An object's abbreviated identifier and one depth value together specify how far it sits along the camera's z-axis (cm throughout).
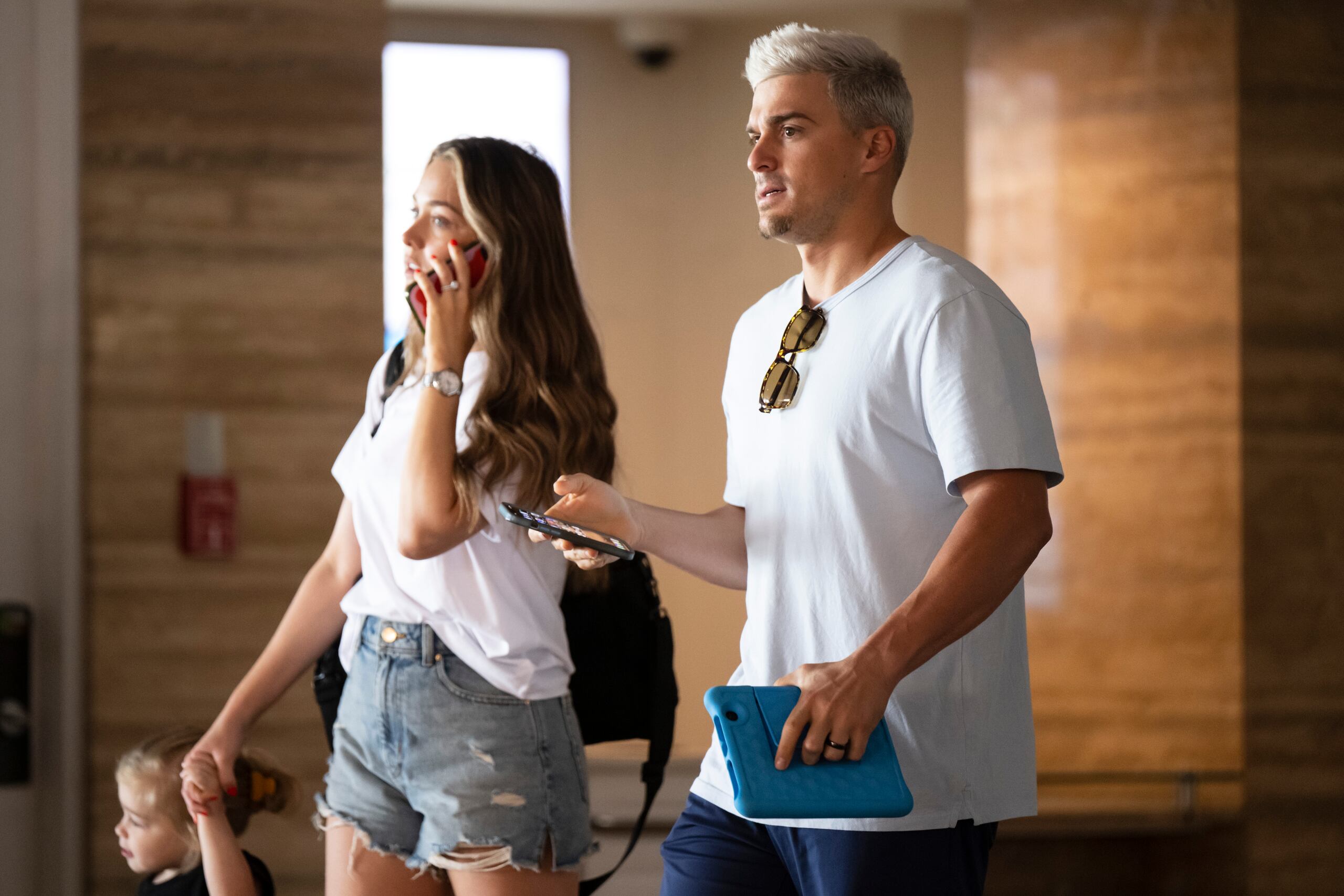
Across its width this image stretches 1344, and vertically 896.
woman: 545
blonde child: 578
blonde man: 511
